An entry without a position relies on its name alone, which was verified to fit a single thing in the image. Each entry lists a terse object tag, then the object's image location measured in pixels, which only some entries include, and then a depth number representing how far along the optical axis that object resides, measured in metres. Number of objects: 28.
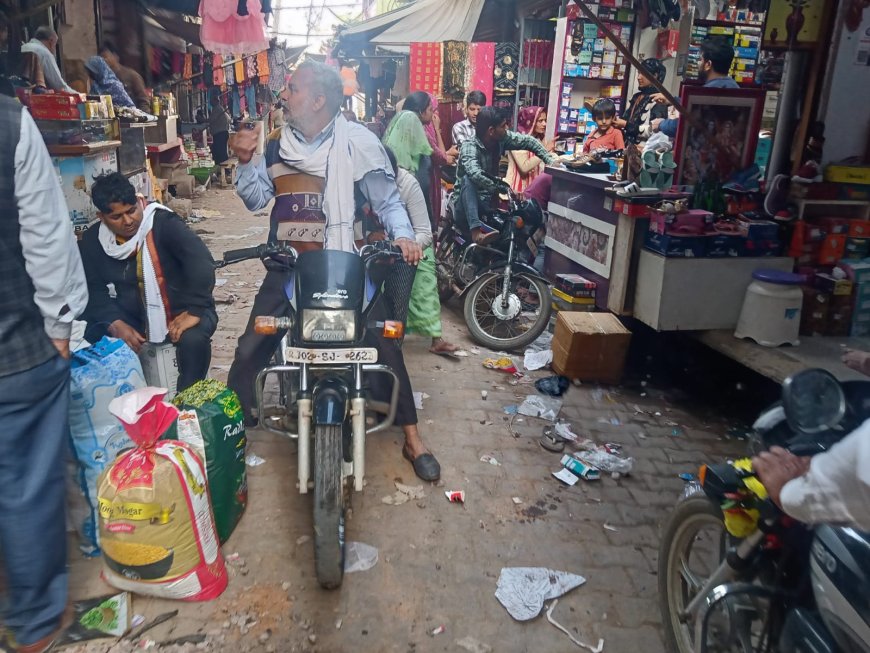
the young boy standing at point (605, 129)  7.93
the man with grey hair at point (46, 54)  7.34
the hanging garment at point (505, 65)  11.91
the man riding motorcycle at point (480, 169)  6.17
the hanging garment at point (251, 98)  21.30
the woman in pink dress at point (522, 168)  8.91
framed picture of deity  5.18
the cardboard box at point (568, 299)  5.68
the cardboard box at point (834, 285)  4.75
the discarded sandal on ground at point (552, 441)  4.16
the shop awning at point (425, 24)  12.45
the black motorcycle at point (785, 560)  1.71
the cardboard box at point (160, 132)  11.17
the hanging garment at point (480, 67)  11.56
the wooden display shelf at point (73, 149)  4.83
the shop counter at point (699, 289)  4.75
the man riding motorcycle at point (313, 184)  3.45
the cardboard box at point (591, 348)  5.06
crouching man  3.51
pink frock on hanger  9.20
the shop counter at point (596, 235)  5.14
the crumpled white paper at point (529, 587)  2.78
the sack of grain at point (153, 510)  2.49
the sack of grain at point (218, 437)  2.88
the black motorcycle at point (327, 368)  2.70
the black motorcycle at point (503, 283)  5.82
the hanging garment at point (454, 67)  11.54
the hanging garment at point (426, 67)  11.84
